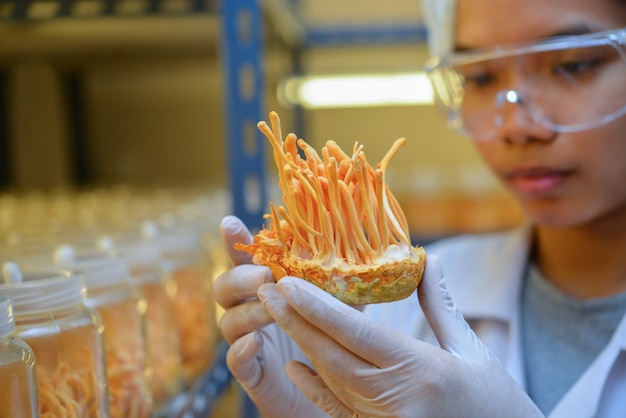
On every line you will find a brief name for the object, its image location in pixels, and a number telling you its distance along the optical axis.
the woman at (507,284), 0.61
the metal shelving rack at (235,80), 1.07
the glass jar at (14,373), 0.50
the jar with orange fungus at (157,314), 0.89
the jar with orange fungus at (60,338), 0.57
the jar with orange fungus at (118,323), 0.73
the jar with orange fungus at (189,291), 1.05
